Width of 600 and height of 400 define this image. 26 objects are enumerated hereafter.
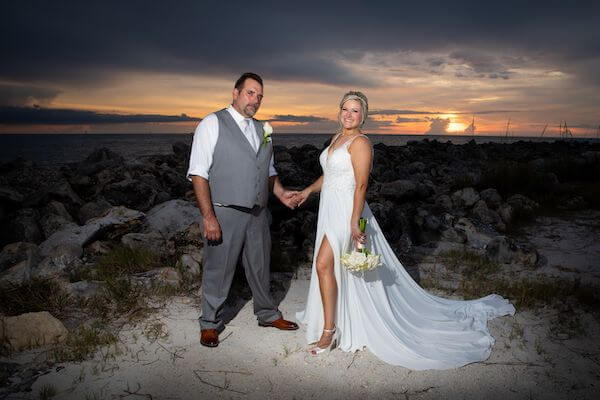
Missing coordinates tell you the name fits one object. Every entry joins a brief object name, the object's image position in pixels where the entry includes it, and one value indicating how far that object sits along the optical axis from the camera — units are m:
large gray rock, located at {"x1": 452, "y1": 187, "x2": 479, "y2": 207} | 11.44
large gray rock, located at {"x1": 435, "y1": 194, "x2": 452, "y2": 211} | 11.30
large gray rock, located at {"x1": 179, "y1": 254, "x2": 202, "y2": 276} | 6.23
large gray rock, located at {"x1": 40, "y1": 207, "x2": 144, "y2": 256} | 7.30
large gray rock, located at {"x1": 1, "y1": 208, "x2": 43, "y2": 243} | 8.45
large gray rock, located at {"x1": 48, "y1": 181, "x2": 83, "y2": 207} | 9.77
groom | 4.36
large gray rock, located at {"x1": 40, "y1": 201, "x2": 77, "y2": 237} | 8.67
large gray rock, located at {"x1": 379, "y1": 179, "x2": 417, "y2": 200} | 11.67
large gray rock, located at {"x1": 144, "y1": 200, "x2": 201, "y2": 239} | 8.12
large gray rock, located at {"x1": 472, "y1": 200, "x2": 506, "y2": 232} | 10.04
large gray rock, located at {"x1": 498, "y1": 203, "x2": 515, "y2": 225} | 10.41
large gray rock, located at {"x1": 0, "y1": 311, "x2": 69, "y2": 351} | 4.45
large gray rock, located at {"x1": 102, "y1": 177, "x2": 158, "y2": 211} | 10.34
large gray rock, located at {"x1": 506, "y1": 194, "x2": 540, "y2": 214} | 10.91
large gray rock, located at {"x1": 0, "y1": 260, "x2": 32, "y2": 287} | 5.50
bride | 4.31
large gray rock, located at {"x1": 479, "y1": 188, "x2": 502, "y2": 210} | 11.32
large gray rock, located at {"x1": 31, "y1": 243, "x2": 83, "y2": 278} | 6.20
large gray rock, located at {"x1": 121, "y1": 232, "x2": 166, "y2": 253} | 6.99
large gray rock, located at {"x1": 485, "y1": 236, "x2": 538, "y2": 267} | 7.47
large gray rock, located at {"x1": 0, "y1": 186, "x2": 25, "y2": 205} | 9.57
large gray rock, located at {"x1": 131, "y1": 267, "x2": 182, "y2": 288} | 5.93
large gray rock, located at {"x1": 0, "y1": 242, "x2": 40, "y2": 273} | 6.84
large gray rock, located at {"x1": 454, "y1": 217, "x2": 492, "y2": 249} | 8.97
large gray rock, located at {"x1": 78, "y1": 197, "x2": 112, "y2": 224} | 9.27
